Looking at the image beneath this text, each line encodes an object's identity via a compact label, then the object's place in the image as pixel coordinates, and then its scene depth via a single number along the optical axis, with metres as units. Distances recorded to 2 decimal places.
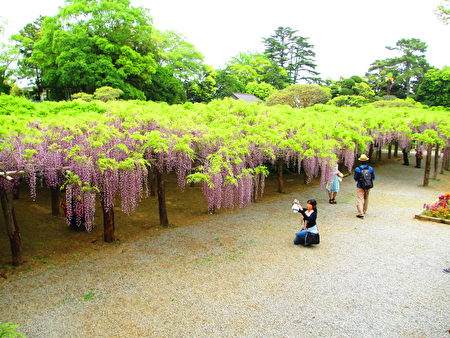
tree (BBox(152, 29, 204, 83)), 29.83
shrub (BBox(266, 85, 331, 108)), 25.31
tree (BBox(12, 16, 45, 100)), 24.60
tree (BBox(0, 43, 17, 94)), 22.51
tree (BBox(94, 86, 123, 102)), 17.78
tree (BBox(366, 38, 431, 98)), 37.72
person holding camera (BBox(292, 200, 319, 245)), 7.41
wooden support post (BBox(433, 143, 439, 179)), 17.46
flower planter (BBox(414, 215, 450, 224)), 9.44
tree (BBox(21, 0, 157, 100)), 20.55
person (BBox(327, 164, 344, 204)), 12.12
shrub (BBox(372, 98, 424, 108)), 26.05
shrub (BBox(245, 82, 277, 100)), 35.53
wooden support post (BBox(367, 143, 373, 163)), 19.59
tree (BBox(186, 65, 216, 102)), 31.16
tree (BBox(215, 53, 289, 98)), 33.66
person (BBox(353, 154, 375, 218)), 9.60
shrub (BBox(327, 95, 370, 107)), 30.12
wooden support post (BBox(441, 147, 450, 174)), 16.88
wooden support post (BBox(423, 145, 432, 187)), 15.24
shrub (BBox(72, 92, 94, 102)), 17.14
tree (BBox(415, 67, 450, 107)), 30.27
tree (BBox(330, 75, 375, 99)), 32.28
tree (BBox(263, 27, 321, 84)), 44.72
